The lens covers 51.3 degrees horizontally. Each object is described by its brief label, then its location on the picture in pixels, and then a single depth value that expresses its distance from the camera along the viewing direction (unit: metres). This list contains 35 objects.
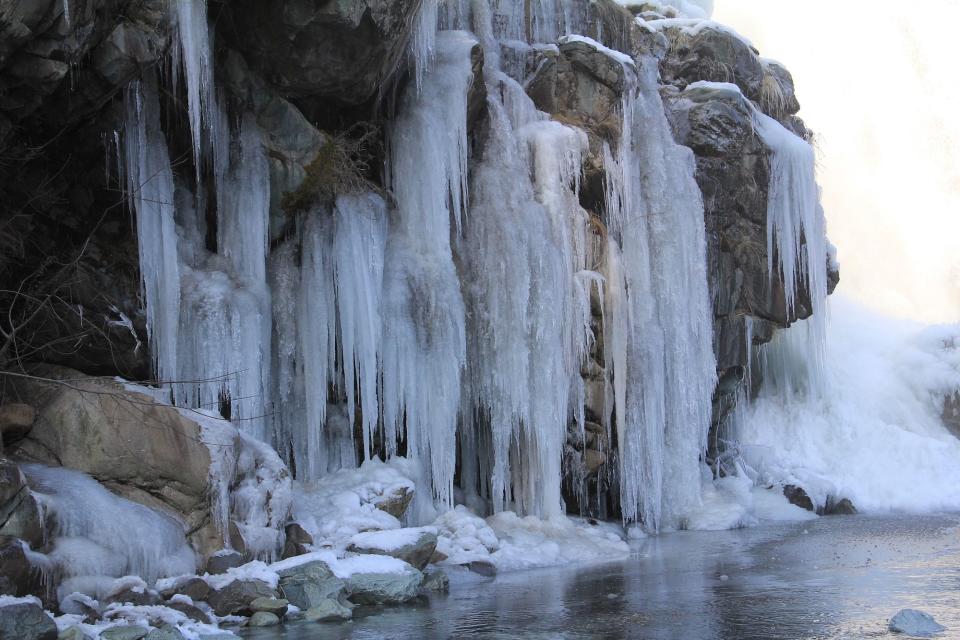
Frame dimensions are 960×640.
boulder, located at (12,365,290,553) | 8.90
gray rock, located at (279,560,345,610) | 8.62
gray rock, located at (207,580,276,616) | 8.12
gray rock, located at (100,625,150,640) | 6.82
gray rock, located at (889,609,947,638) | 6.66
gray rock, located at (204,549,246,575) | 8.71
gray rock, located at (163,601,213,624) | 7.73
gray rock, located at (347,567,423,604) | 9.06
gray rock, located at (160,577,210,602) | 8.05
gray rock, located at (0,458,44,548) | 7.34
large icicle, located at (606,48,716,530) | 16.61
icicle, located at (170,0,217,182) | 9.91
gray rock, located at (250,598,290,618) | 8.24
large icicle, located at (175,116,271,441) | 11.25
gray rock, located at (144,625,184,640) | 6.84
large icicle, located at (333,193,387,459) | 12.73
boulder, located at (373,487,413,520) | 11.79
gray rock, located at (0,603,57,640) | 6.44
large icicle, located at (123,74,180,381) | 10.77
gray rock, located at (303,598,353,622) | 8.36
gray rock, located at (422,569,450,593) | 10.02
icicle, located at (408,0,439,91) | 12.66
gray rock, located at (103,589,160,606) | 7.56
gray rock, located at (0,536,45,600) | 7.04
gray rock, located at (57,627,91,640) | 6.66
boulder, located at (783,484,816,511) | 20.52
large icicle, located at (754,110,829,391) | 19.38
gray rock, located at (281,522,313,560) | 10.02
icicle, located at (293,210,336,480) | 12.52
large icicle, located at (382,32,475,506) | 13.34
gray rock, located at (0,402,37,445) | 8.86
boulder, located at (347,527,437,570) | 10.23
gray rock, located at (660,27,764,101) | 20.05
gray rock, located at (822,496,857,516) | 21.03
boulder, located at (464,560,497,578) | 11.41
